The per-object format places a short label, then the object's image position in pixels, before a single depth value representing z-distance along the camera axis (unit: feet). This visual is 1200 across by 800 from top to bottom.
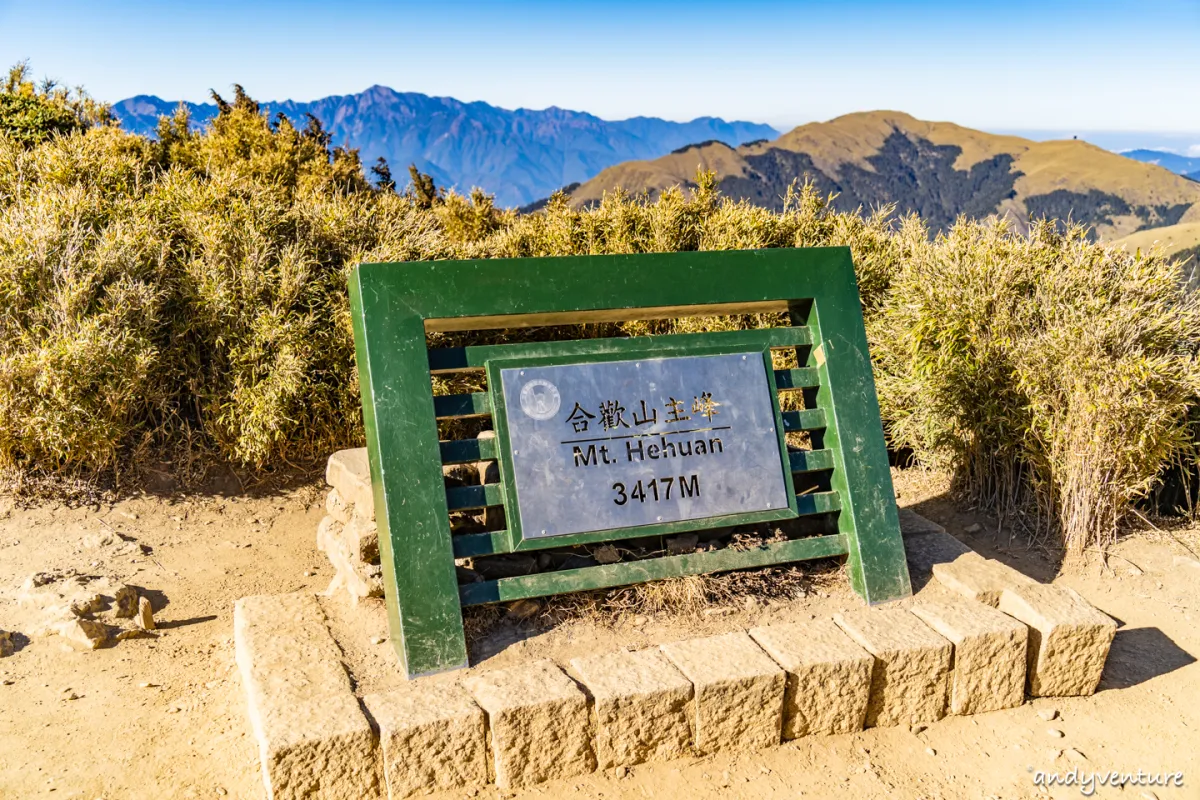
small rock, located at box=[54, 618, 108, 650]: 11.54
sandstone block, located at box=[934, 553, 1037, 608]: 11.37
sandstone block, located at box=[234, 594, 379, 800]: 8.20
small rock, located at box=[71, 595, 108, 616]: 12.19
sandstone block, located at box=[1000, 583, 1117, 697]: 10.68
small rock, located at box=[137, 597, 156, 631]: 12.38
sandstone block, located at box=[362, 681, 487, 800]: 8.52
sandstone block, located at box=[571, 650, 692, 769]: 9.08
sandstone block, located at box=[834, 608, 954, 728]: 10.10
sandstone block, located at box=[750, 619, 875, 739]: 9.72
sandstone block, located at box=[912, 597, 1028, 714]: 10.35
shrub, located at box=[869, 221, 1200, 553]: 14.28
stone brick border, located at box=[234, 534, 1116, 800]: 8.53
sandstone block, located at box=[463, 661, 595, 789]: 8.79
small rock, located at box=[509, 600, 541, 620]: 10.76
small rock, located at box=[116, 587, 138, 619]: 12.59
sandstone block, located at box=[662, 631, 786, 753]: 9.37
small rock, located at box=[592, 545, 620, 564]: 11.27
